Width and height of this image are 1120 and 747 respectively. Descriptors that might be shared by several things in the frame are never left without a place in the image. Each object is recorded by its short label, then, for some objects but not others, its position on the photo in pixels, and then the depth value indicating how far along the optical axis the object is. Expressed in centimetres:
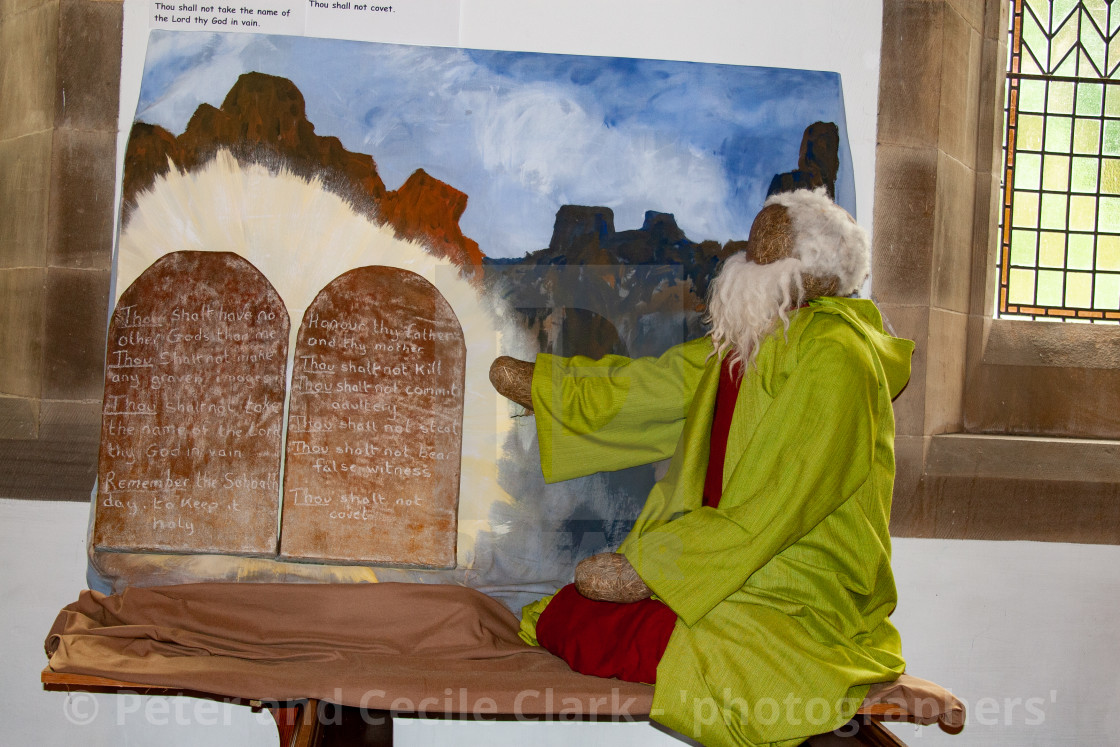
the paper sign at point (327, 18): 263
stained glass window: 316
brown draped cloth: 209
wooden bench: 213
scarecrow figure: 202
